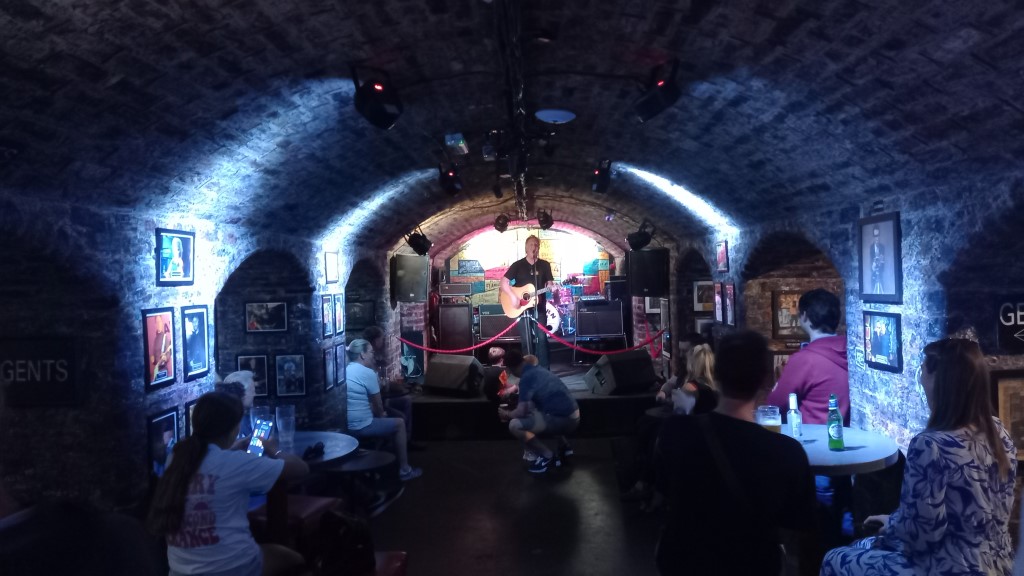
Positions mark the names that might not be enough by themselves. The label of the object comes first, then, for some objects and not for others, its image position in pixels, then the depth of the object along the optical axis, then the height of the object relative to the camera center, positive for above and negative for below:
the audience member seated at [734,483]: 1.94 -0.60
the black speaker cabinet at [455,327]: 12.37 -0.68
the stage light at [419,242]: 9.38 +0.72
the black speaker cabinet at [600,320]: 12.60 -0.66
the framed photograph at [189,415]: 4.55 -0.79
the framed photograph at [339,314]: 7.54 -0.22
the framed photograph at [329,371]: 7.01 -0.81
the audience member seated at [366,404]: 6.15 -1.03
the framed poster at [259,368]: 6.69 -0.71
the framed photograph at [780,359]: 7.19 -0.86
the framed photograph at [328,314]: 7.05 -0.20
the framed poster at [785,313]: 7.10 -0.36
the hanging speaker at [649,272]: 9.75 +0.19
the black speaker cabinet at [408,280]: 9.85 +0.19
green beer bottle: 3.56 -0.82
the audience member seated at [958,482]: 2.20 -0.70
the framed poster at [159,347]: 4.13 -0.29
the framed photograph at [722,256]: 7.54 +0.31
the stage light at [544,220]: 11.02 +1.16
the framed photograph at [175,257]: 4.29 +0.29
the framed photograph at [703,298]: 9.43 -0.22
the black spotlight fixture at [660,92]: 3.61 +1.09
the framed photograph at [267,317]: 6.65 -0.19
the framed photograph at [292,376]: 6.68 -0.80
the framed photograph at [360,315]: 9.41 -0.30
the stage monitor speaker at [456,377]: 8.61 -1.13
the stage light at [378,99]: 3.54 +1.07
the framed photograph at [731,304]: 7.37 -0.25
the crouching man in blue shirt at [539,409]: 6.48 -1.20
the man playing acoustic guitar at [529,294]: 10.67 -0.08
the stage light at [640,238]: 9.55 +0.69
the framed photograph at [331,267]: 7.14 +0.32
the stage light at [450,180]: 6.17 +1.06
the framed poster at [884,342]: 4.23 -0.43
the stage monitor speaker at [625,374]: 8.33 -1.14
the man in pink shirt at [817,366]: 4.04 -0.54
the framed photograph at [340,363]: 7.50 -0.79
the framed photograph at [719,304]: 7.93 -0.27
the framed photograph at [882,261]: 4.22 +0.11
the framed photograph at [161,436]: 4.11 -0.86
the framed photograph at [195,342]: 4.60 -0.30
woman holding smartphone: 2.56 -0.77
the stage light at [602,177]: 6.66 +1.14
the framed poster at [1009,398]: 3.80 -0.72
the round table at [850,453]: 3.25 -0.93
